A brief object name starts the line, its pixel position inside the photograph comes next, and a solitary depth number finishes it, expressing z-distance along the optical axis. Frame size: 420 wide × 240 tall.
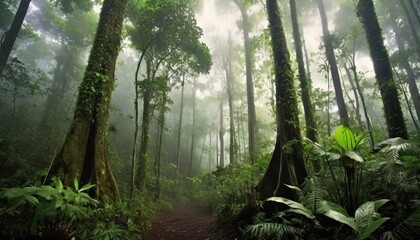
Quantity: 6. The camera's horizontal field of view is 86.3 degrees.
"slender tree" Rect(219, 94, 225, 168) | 19.90
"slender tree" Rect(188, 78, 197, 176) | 25.05
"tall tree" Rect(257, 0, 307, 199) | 4.73
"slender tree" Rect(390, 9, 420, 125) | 16.17
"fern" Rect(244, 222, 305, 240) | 3.04
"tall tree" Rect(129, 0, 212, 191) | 9.05
